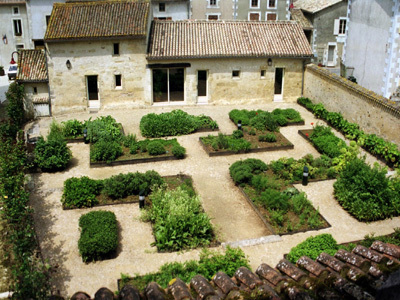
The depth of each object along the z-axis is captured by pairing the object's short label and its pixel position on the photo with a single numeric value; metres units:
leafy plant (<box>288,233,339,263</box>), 10.86
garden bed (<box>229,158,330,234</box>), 13.02
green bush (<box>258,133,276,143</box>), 18.73
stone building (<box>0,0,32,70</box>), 38.03
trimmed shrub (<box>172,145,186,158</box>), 17.28
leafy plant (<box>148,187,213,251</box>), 11.95
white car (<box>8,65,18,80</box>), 32.47
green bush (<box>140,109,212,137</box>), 19.52
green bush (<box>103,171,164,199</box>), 14.36
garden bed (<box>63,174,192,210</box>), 14.22
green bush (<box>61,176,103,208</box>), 13.99
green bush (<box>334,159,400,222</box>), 13.41
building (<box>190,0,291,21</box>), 36.50
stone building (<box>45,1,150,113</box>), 21.53
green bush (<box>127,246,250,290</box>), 10.33
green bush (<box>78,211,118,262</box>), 11.34
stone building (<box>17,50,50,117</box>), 21.84
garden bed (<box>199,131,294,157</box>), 17.89
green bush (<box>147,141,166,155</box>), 17.45
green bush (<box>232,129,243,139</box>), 18.91
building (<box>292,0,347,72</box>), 35.03
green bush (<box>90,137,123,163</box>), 16.97
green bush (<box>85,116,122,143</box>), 18.50
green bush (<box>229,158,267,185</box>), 15.29
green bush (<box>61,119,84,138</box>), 19.36
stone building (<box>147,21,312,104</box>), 22.58
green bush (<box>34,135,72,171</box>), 16.30
